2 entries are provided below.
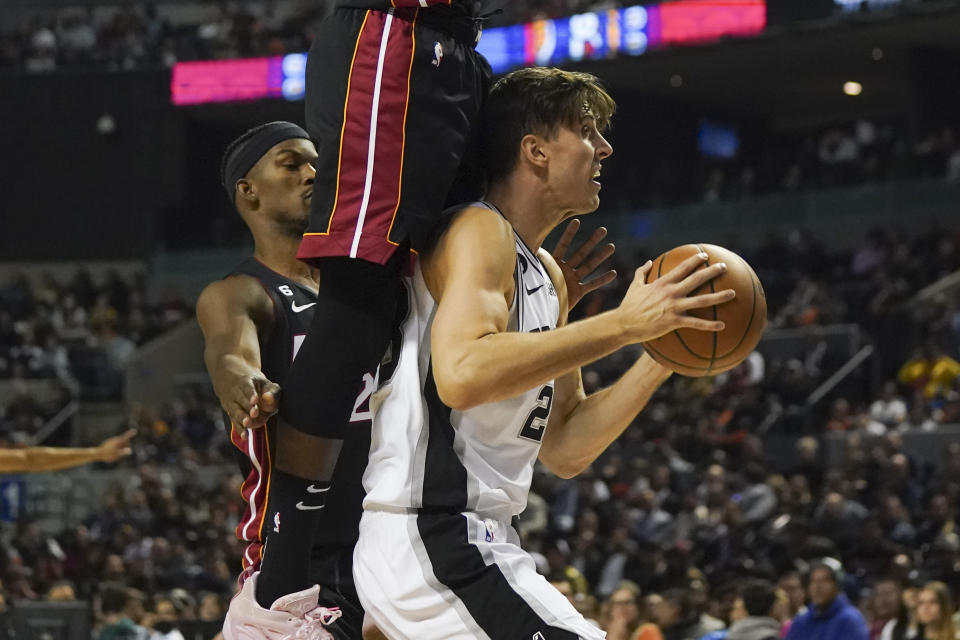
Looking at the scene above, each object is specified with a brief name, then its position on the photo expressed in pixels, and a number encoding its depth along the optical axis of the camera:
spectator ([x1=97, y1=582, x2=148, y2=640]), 10.05
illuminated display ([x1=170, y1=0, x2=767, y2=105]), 20.00
